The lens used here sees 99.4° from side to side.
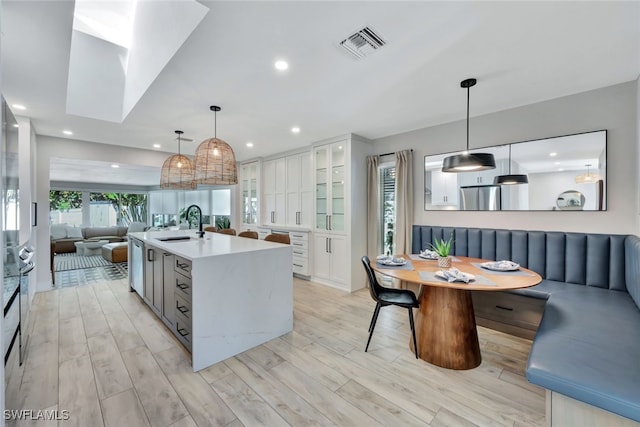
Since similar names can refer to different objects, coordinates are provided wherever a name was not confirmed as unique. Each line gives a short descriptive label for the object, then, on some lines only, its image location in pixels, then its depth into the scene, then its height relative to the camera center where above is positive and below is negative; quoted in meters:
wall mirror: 2.75 +0.36
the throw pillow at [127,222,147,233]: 8.42 -0.57
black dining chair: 2.37 -0.80
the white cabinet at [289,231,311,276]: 4.86 -0.77
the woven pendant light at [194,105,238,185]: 2.94 +0.52
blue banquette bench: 1.22 -0.74
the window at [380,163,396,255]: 4.52 +0.06
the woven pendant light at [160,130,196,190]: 3.82 +0.51
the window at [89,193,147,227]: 10.37 +0.02
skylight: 2.39 +1.79
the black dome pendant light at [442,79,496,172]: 2.40 +0.44
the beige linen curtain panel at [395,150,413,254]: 4.01 +0.14
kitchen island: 2.20 -0.77
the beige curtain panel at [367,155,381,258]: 4.44 +0.09
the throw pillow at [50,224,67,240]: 7.77 -0.66
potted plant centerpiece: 2.51 -0.43
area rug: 5.78 -1.24
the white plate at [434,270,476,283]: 2.04 -0.52
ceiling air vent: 1.88 +1.21
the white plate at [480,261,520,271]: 2.40 -0.51
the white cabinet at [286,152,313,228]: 5.04 +0.36
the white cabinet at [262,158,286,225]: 5.60 +0.38
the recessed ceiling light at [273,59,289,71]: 2.23 +1.21
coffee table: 7.12 -1.03
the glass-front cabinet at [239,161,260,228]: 6.24 +0.37
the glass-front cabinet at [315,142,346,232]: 4.45 +0.40
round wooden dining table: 2.21 -0.93
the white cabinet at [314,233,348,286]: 4.32 -0.81
